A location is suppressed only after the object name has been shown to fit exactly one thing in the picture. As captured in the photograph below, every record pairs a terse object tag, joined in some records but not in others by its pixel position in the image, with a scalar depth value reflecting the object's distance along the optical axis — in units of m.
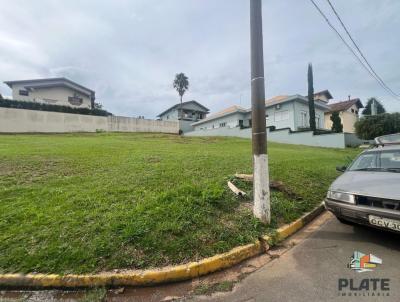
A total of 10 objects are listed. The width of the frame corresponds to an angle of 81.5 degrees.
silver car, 3.04
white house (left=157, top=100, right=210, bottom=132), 43.62
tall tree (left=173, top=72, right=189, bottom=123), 43.44
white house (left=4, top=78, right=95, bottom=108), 25.69
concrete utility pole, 3.81
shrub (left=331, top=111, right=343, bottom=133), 23.55
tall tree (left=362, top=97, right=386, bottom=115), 32.37
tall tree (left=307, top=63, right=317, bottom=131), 22.97
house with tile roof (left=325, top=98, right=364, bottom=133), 31.06
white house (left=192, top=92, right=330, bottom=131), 23.86
